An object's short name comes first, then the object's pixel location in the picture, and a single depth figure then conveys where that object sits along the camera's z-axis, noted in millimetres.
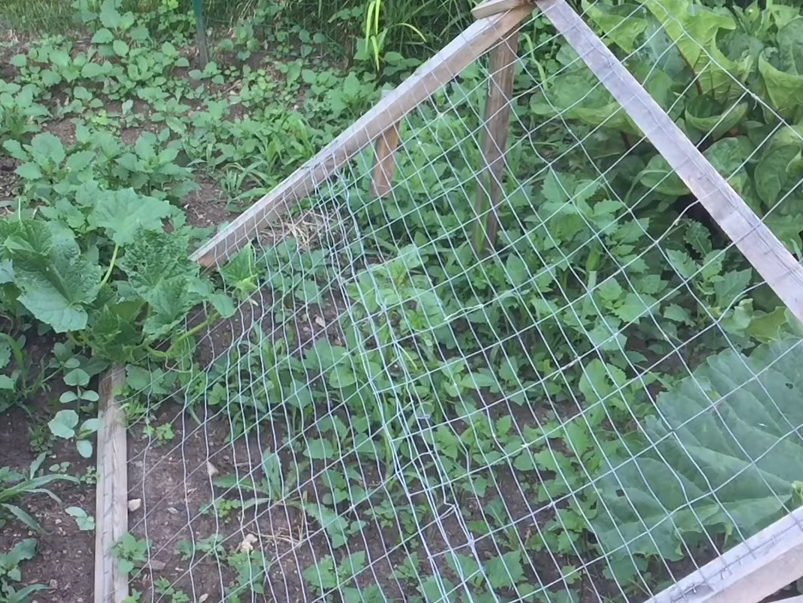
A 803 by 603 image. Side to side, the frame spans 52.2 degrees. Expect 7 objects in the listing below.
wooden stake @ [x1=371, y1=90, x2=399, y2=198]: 2656
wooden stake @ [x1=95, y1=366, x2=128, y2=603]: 2035
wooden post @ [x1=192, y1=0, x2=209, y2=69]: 3327
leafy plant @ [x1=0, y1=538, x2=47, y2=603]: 1984
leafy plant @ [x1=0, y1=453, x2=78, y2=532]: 2119
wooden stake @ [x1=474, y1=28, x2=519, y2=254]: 2387
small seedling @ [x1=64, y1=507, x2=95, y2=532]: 2156
